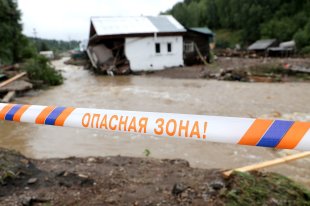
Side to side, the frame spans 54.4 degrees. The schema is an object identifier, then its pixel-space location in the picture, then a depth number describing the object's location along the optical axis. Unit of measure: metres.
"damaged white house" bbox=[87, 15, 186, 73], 21.28
